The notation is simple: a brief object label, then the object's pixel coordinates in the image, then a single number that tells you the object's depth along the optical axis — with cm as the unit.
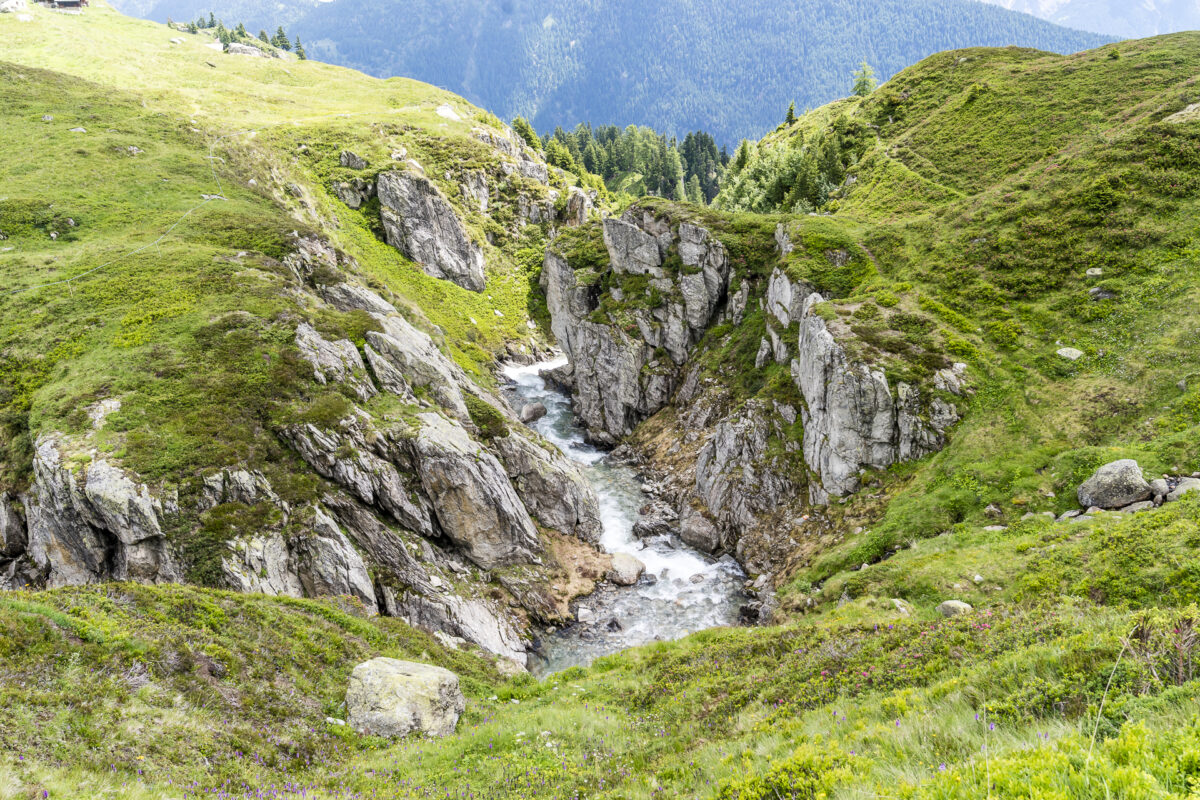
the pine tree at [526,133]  12431
